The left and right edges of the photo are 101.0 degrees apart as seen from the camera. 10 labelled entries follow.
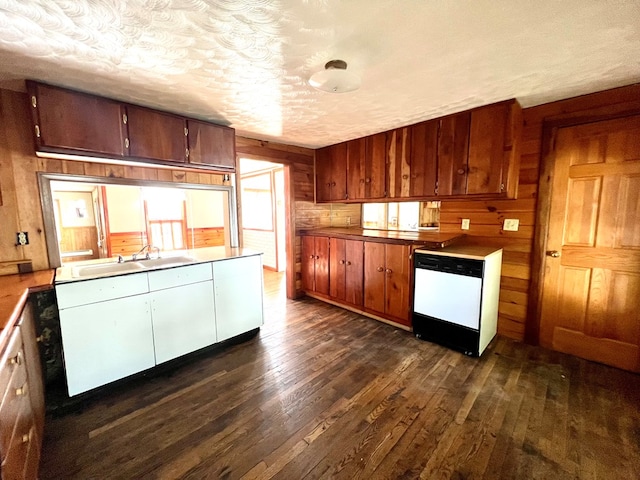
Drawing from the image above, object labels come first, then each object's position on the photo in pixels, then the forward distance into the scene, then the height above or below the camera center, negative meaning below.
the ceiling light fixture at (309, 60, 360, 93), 1.59 +0.83
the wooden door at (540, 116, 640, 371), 2.10 -0.30
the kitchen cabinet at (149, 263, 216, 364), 2.14 -0.83
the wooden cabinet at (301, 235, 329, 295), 3.69 -0.75
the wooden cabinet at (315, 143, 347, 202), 3.67 +0.57
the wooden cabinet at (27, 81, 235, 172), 1.79 +0.66
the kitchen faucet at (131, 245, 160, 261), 2.53 -0.37
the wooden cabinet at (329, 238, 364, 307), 3.28 -0.75
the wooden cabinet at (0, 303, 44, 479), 0.97 -0.83
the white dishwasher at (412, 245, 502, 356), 2.30 -0.79
